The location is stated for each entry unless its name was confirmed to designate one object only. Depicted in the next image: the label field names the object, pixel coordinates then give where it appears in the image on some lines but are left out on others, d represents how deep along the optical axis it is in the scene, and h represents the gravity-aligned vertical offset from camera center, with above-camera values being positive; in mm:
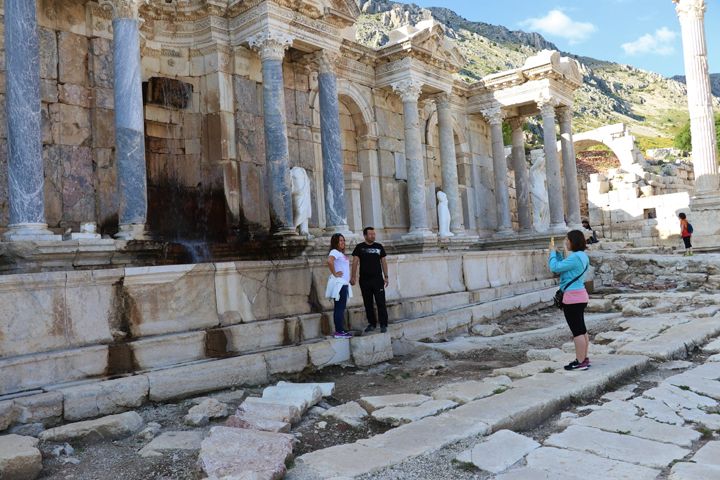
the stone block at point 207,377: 5945 -1173
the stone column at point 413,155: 16500 +2717
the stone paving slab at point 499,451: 3797 -1391
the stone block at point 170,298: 6402 -323
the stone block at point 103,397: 5316 -1150
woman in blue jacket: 6293 -551
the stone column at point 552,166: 20016 +2640
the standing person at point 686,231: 18109 +24
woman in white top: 7820 -224
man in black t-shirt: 8172 -300
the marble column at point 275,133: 12016 +2618
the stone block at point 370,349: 7770 -1261
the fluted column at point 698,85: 19641 +4934
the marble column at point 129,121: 9609 +2489
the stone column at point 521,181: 21781 +2361
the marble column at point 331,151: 13141 +2379
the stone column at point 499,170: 21078 +2742
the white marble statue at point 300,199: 12711 +1310
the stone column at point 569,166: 20984 +2687
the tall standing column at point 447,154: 17953 +2910
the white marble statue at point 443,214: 17672 +1058
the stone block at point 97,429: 4746 -1271
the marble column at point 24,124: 8250 +2198
